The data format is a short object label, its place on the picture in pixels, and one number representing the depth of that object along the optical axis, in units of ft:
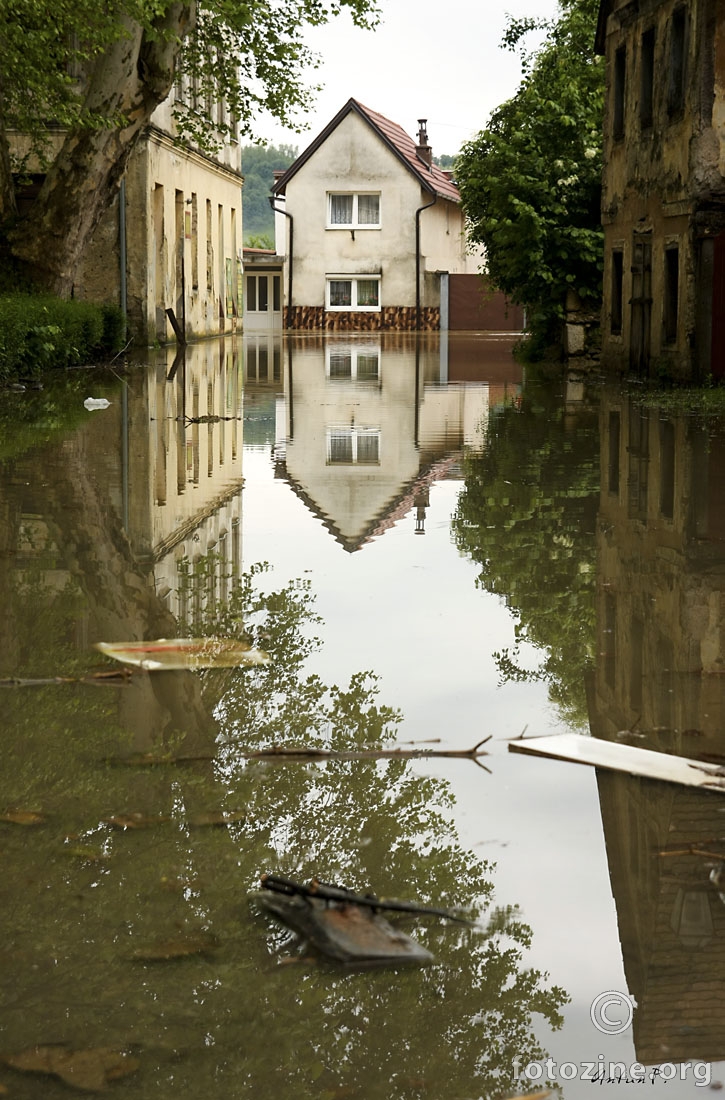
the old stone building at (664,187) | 66.80
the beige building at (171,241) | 102.99
